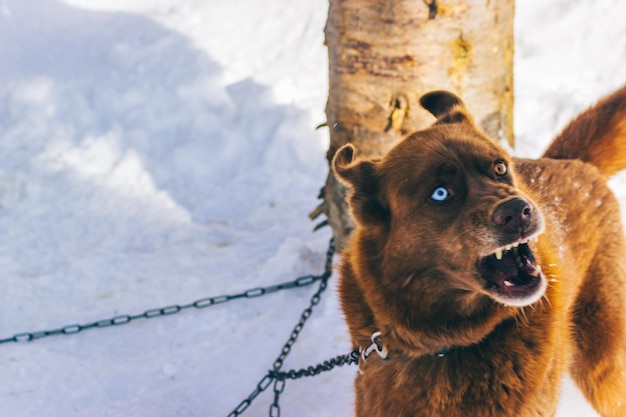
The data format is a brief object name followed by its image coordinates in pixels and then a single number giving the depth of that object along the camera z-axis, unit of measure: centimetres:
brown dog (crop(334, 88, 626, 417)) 203
